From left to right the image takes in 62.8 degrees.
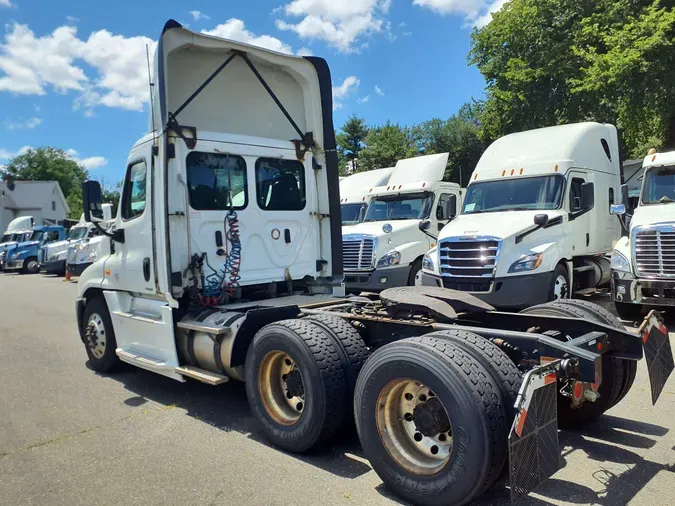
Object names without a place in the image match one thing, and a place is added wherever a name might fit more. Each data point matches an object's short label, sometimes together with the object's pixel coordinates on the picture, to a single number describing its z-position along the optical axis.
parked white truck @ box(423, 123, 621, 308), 8.78
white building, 54.16
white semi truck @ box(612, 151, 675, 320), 8.14
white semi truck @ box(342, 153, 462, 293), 11.63
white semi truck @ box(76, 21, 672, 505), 3.18
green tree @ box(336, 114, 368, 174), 48.19
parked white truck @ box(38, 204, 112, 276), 24.66
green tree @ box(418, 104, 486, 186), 40.28
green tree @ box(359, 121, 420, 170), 39.41
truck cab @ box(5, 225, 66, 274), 28.02
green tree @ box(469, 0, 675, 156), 16.56
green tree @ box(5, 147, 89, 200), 82.88
